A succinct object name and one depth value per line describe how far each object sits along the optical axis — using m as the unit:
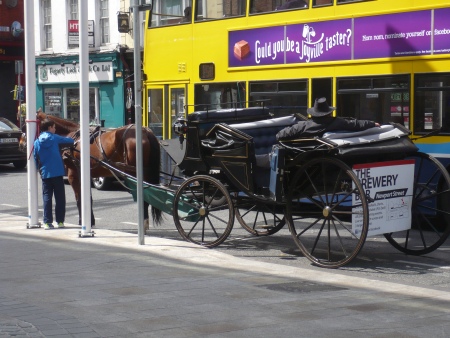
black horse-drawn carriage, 10.24
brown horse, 13.77
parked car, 25.52
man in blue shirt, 13.35
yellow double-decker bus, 12.59
